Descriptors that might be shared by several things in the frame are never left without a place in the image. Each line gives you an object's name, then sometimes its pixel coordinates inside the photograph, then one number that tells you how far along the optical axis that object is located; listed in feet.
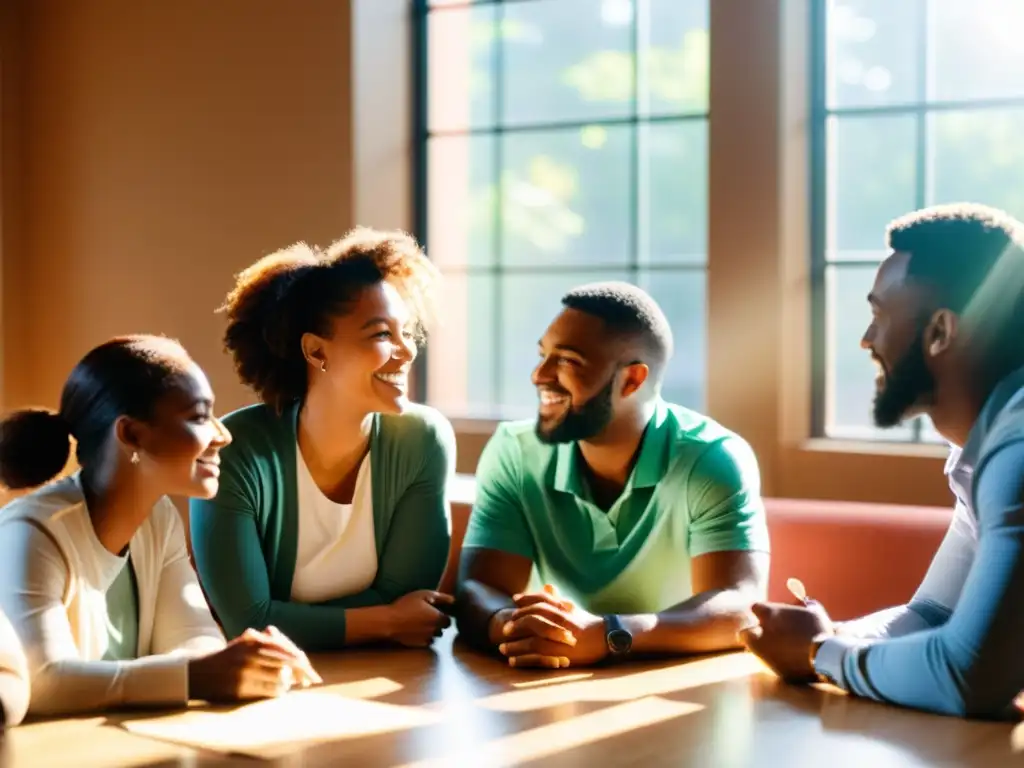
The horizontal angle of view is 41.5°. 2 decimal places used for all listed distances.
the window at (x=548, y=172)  13.50
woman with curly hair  8.09
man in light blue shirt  6.17
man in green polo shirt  8.27
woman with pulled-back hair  6.44
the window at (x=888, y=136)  11.86
